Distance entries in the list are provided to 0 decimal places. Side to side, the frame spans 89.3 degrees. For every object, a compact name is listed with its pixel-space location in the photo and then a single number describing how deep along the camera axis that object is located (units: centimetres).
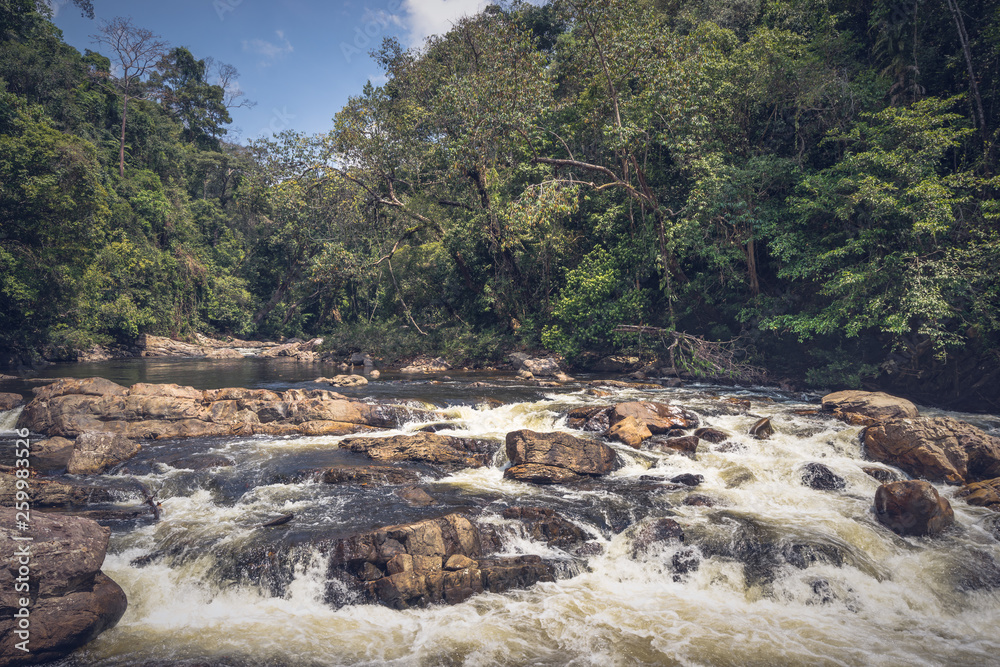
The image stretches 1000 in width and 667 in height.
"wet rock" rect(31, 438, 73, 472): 944
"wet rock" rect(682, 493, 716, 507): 834
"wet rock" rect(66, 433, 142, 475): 925
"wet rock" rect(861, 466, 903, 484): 898
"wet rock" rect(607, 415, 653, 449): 1100
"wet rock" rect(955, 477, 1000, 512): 805
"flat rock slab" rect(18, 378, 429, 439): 1149
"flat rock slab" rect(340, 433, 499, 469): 1028
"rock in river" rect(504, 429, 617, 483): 959
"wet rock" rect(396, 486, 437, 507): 830
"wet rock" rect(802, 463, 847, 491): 895
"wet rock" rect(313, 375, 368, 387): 1801
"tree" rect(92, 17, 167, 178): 3241
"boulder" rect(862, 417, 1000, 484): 895
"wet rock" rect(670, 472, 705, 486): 920
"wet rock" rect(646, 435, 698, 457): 1058
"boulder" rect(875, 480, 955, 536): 739
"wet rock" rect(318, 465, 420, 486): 907
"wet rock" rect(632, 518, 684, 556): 723
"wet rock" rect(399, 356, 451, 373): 2271
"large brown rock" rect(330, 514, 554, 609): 625
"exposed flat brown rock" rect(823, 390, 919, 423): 1147
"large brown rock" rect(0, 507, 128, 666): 502
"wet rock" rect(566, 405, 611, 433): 1212
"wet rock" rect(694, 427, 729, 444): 1095
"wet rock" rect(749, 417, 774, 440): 1095
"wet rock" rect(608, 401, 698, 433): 1162
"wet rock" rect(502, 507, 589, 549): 740
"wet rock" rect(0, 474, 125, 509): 771
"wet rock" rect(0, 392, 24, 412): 1261
